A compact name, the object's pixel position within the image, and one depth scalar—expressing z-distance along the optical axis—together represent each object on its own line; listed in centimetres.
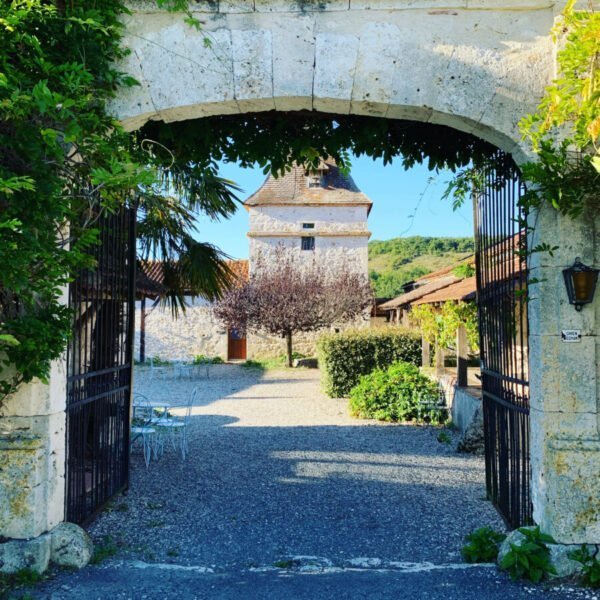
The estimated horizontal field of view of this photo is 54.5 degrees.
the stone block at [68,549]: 339
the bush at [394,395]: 998
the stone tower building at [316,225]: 2336
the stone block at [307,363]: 2066
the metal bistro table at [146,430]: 670
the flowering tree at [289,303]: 1953
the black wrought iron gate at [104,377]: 396
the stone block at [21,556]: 323
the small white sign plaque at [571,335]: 333
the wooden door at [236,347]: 2432
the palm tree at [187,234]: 693
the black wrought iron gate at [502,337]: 384
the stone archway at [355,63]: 350
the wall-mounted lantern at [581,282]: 324
